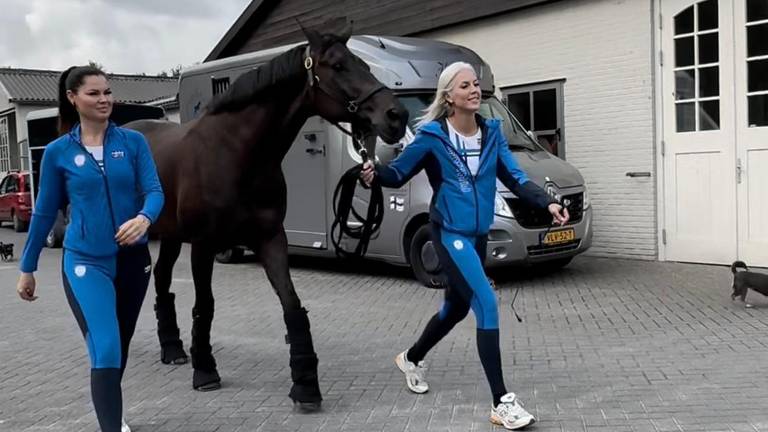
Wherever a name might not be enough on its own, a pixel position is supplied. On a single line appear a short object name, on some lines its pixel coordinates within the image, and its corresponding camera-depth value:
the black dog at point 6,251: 15.70
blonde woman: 4.45
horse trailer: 9.34
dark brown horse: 4.67
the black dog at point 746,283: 7.70
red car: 22.33
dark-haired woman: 3.74
